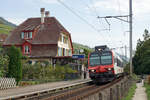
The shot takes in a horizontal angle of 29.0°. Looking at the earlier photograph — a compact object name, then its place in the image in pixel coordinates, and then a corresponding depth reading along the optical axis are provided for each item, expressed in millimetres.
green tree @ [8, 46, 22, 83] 24578
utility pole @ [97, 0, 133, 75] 31834
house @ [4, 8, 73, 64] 46625
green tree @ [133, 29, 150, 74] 75750
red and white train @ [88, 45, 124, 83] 26672
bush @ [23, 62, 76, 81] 32531
